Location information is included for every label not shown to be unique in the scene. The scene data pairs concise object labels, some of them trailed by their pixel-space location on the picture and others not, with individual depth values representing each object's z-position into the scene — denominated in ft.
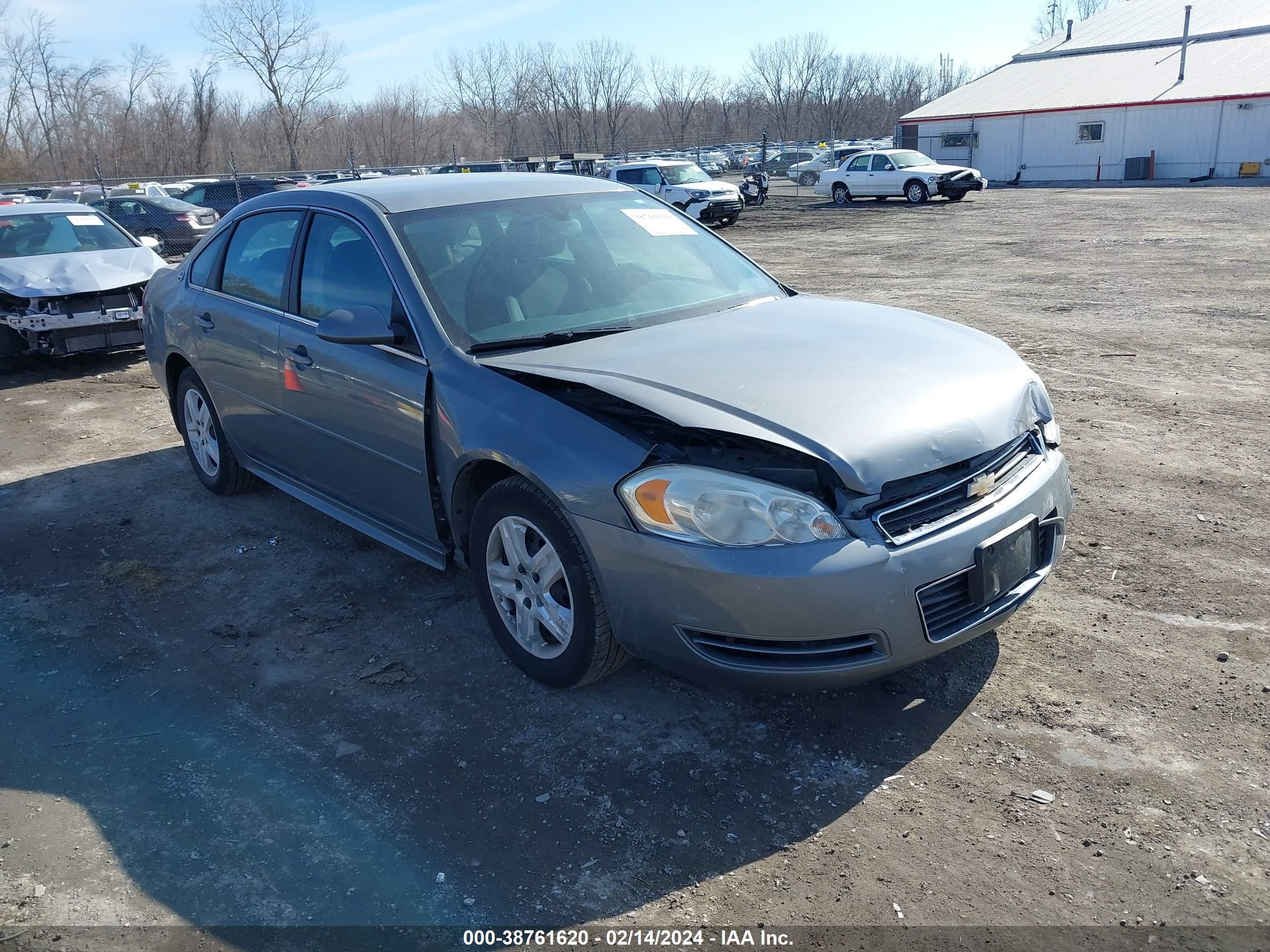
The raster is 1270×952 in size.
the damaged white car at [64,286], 29.96
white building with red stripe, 119.14
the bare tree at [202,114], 176.86
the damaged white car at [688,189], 81.66
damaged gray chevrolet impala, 9.45
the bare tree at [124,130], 178.50
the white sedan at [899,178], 96.37
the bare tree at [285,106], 194.70
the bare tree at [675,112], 284.41
